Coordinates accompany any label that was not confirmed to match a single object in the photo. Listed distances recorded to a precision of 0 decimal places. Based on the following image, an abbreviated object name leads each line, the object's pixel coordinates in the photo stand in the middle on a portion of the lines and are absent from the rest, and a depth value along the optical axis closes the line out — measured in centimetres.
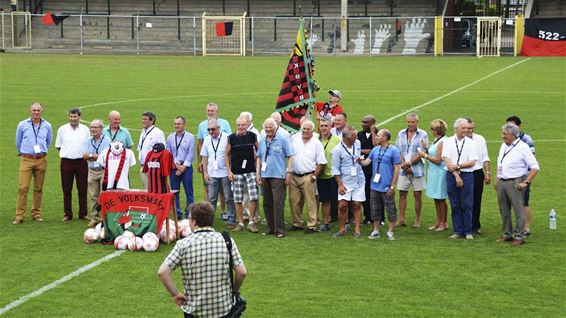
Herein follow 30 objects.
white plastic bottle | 1680
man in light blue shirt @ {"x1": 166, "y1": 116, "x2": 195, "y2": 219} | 1770
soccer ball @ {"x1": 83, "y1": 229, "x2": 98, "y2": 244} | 1592
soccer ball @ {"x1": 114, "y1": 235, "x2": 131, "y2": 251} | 1547
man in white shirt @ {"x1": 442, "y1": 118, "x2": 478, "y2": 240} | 1603
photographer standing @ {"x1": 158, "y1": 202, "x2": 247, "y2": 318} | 889
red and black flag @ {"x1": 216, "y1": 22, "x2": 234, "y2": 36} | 6342
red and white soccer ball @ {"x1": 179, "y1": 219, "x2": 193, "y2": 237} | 1591
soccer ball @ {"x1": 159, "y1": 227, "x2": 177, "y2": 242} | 1574
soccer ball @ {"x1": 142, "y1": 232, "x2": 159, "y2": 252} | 1530
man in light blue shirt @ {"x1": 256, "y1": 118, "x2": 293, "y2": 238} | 1642
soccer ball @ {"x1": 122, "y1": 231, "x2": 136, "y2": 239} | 1553
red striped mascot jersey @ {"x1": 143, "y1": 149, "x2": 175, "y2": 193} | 1596
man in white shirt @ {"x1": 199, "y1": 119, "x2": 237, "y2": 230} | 1711
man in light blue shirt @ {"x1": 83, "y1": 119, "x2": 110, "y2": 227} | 1741
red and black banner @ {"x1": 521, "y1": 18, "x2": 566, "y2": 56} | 5859
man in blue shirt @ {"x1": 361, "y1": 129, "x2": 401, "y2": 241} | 1603
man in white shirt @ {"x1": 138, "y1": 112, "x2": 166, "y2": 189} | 1738
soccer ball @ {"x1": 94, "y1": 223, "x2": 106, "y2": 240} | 1590
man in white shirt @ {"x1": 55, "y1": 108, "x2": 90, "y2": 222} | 1775
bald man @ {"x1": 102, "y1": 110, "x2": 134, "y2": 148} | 1748
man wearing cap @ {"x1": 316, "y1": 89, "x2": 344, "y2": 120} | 1966
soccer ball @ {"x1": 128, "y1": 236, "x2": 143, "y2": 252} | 1539
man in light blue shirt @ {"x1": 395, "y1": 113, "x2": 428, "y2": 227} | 1727
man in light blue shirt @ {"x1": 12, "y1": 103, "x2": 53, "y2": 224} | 1791
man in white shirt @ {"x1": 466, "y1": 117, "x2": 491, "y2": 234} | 1631
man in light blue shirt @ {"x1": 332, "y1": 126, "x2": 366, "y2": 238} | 1620
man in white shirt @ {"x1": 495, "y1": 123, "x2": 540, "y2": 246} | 1538
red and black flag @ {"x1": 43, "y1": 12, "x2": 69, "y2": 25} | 6569
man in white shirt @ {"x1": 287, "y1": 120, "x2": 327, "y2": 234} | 1667
